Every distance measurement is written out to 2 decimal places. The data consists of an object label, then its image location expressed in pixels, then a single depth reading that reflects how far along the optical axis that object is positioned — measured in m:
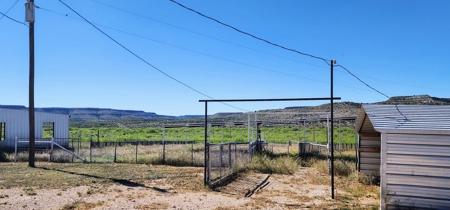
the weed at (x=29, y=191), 10.08
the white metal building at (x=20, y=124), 24.11
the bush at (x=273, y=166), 14.84
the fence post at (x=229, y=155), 13.37
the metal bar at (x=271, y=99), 10.31
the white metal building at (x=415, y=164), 8.04
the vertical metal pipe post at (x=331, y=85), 9.62
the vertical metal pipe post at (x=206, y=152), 11.25
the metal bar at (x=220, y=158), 11.87
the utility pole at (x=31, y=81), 17.22
